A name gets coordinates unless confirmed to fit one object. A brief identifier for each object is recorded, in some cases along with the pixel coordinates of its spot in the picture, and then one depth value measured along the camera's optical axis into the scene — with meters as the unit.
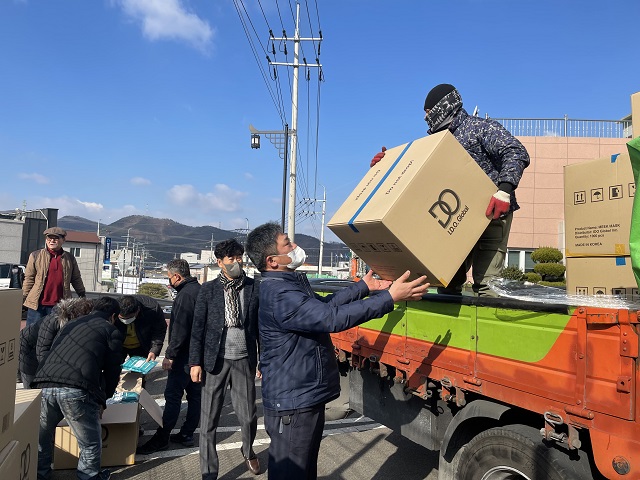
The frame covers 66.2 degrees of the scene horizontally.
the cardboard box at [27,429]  2.20
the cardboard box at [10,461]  1.87
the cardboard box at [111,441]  4.11
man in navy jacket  2.53
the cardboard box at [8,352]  1.84
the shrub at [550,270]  13.88
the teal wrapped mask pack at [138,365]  4.93
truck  1.91
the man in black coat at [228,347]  3.97
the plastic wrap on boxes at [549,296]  2.18
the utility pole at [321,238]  46.59
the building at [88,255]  51.25
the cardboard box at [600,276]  2.83
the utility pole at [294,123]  17.80
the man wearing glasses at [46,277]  5.98
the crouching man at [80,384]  3.45
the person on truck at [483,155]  3.11
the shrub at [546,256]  14.99
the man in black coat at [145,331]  5.18
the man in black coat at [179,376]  4.61
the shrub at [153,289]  45.38
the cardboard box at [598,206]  2.86
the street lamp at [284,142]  17.62
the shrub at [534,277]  14.16
